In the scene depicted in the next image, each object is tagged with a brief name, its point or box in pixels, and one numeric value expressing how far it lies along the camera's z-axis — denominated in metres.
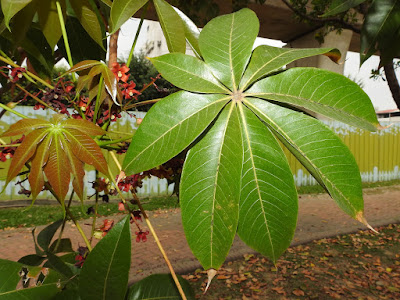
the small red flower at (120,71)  0.53
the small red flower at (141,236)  0.65
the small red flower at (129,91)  0.55
